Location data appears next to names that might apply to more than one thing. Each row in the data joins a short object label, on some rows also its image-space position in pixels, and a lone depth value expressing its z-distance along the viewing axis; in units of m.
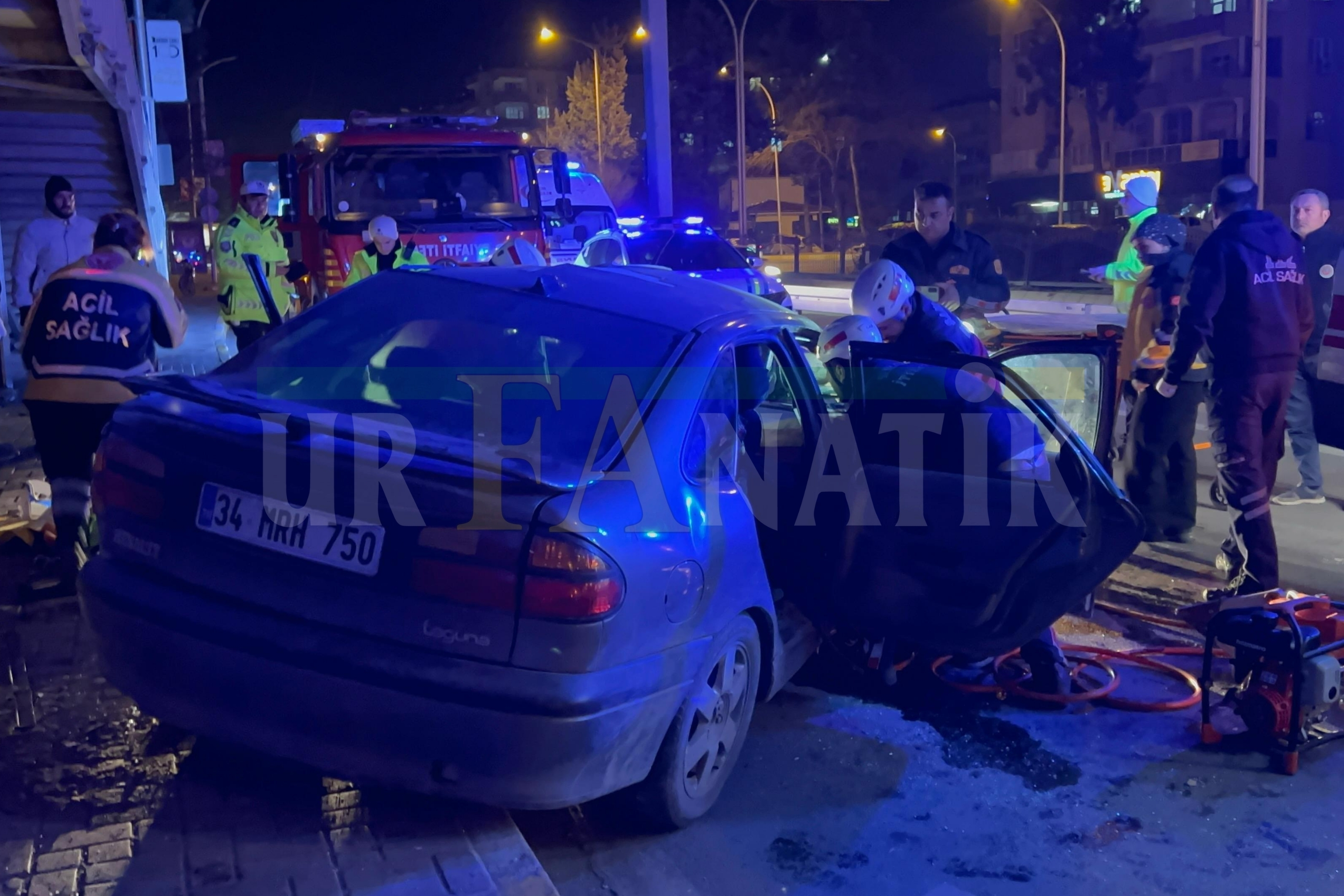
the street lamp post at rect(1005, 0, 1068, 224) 40.72
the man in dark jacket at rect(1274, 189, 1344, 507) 7.40
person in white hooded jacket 8.10
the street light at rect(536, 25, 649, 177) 49.22
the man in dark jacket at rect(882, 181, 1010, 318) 7.34
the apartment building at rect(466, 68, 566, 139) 87.94
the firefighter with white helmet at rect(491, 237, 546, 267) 7.25
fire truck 11.78
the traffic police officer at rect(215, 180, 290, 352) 9.10
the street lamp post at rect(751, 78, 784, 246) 50.81
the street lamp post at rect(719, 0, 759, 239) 31.61
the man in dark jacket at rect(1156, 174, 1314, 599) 5.49
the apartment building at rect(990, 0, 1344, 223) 45.66
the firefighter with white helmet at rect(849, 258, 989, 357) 4.61
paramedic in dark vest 5.13
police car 15.55
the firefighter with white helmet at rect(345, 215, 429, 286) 8.78
